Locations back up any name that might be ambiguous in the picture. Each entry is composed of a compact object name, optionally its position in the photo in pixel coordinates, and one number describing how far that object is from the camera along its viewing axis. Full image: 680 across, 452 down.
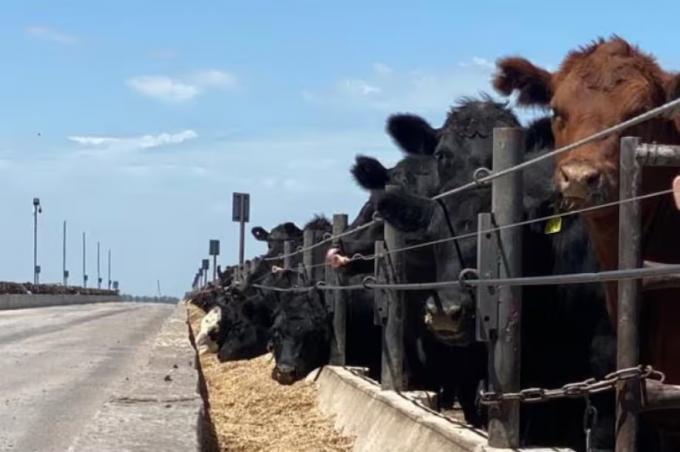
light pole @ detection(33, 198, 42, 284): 91.94
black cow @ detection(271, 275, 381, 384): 11.55
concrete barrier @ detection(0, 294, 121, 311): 62.21
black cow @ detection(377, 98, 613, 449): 6.54
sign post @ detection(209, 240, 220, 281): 48.66
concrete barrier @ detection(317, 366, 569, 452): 6.13
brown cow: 4.97
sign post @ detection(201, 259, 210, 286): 66.69
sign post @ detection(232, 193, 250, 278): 28.34
